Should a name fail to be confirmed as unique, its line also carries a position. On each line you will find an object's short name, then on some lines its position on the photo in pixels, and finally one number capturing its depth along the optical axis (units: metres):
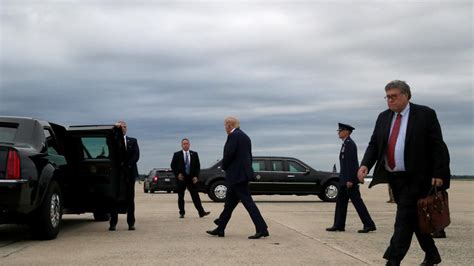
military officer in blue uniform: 10.67
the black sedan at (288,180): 22.33
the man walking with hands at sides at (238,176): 9.61
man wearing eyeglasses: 5.79
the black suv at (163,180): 35.78
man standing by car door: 10.86
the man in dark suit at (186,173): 13.77
